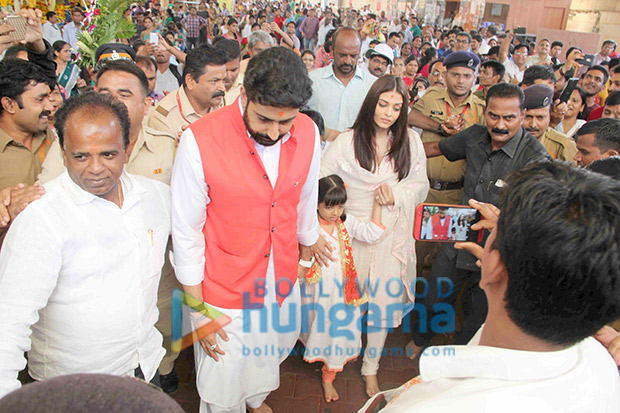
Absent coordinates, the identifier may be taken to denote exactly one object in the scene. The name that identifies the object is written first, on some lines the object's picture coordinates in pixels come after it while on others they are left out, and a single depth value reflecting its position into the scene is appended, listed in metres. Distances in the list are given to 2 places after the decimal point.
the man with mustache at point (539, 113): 2.99
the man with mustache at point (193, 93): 3.05
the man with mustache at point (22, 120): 2.32
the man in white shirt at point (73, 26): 8.68
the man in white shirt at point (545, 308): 0.81
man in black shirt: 2.60
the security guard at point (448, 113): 3.45
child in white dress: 2.68
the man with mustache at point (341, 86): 3.80
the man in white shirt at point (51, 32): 8.12
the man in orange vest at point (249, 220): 1.82
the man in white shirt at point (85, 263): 1.37
